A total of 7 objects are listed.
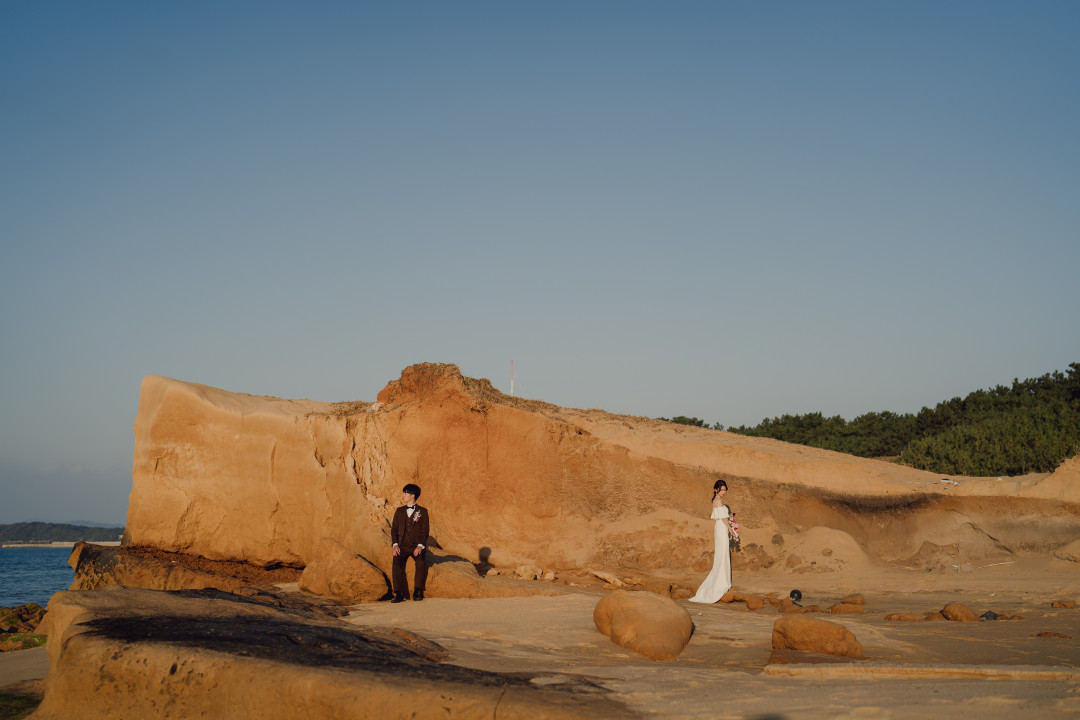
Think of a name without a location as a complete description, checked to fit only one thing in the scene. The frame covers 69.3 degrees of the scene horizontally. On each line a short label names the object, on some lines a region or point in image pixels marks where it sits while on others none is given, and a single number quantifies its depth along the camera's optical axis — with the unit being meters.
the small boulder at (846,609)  9.20
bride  10.39
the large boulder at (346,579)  9.75
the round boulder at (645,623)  6.80
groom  10.09
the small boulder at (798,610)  9.34
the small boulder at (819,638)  6.50
